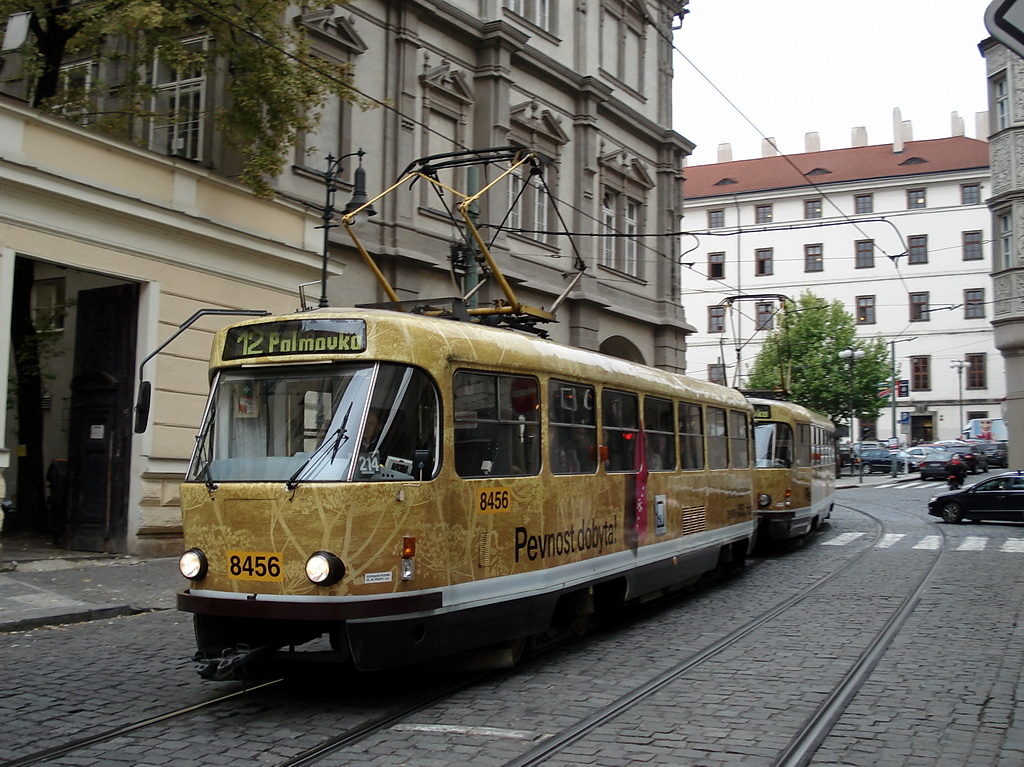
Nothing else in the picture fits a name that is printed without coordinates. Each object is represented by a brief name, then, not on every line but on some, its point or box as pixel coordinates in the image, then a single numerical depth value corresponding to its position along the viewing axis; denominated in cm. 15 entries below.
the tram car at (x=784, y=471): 1850
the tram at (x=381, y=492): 693
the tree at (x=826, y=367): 5912
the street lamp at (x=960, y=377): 6744
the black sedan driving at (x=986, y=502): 2516
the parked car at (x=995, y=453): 5484
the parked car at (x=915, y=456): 5053
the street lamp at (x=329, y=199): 1602
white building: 6925
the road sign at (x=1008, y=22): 434
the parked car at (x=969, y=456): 5072
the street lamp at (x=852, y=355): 5156
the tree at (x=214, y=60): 1475
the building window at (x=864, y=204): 7225
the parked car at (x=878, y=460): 5428
